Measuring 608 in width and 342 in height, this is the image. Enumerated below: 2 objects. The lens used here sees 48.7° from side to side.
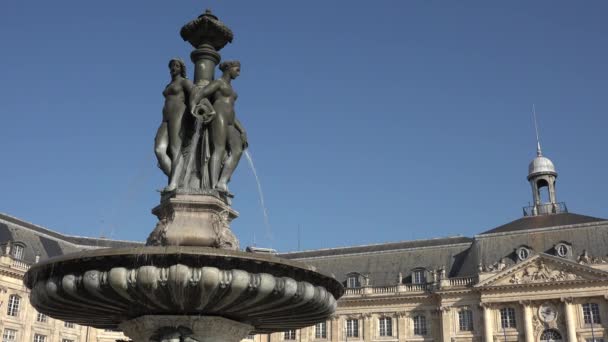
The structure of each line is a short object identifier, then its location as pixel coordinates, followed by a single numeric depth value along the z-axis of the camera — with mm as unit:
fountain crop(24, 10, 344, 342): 9062
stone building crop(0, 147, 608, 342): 55781
